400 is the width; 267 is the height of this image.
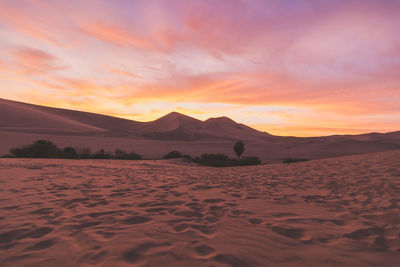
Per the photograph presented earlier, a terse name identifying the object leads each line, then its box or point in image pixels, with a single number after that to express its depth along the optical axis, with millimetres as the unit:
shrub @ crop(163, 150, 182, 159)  23678
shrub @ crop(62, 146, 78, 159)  18341
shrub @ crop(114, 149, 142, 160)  20953
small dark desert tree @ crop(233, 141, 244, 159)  23984
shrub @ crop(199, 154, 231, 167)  19041
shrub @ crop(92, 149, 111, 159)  19583
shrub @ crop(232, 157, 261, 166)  19250
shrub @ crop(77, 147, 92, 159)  19034
